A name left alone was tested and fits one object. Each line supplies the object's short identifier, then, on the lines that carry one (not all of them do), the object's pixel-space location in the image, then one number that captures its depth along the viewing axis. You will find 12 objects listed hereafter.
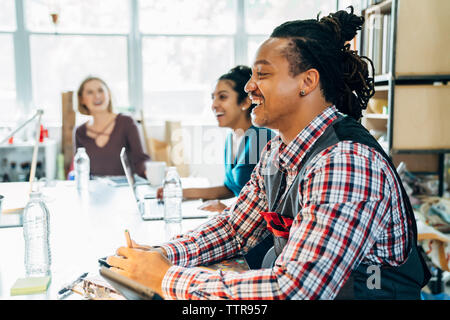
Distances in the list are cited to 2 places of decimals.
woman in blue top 2.07
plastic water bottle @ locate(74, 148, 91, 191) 2.38
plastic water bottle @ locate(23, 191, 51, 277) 1.12
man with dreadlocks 0.79
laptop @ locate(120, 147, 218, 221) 1.72
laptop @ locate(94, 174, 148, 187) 2.47
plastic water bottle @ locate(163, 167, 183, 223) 1.67
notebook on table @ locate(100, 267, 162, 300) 0.71
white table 1.13
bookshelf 2.29
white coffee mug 2.46
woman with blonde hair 3.03
